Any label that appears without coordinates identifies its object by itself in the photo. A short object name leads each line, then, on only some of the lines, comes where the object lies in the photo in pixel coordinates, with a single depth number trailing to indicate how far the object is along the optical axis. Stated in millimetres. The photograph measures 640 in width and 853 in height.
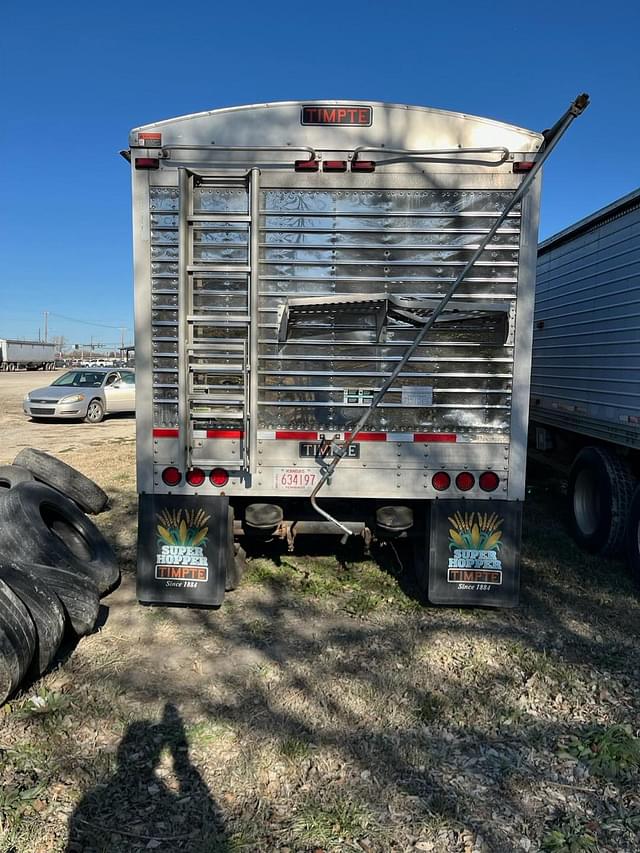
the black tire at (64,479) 6555
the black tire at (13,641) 3080
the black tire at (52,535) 4336
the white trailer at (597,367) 5582
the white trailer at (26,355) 55000
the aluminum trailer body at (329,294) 3941
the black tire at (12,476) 5895
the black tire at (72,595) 3781
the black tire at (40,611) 3412
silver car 15906
